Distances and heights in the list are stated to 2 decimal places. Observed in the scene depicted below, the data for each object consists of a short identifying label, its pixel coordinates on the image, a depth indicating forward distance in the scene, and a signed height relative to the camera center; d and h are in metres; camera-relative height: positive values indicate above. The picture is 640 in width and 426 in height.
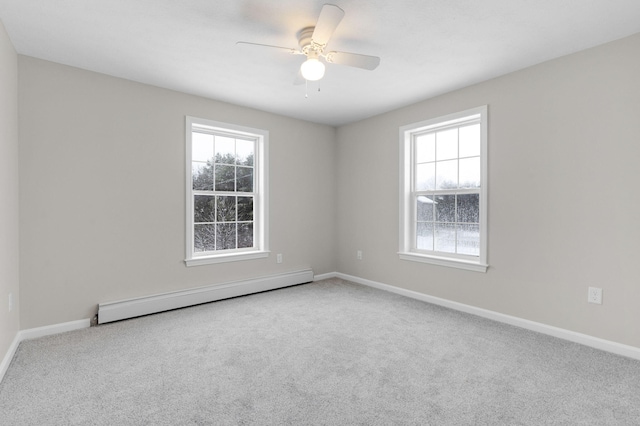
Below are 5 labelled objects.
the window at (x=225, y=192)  3.84 +0.22
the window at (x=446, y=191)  3.45 +0.23
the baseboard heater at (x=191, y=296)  3.14 -0.99
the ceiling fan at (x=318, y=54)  2.14 +1.14
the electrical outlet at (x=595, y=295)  2.60 -0.70
